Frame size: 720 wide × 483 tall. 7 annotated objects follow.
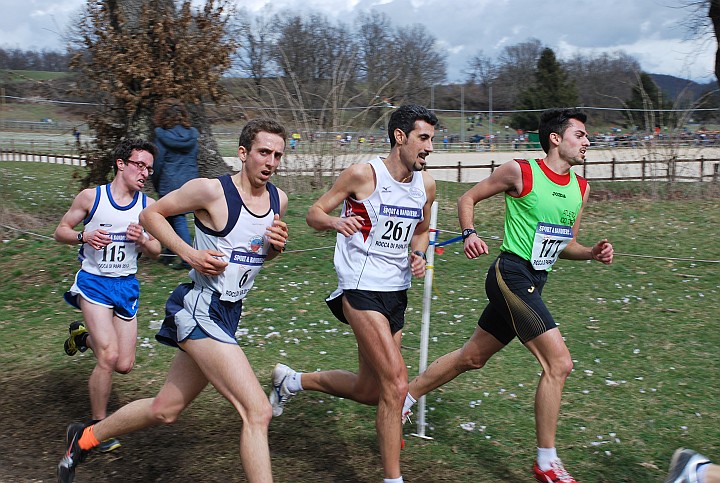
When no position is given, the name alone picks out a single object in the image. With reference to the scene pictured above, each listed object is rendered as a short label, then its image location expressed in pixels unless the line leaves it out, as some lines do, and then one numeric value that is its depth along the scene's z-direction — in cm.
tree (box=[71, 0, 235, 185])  1073
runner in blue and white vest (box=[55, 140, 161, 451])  515
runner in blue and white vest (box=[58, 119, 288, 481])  385
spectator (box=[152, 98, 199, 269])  948
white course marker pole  512
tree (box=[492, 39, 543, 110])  5192
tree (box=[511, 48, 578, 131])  4578
